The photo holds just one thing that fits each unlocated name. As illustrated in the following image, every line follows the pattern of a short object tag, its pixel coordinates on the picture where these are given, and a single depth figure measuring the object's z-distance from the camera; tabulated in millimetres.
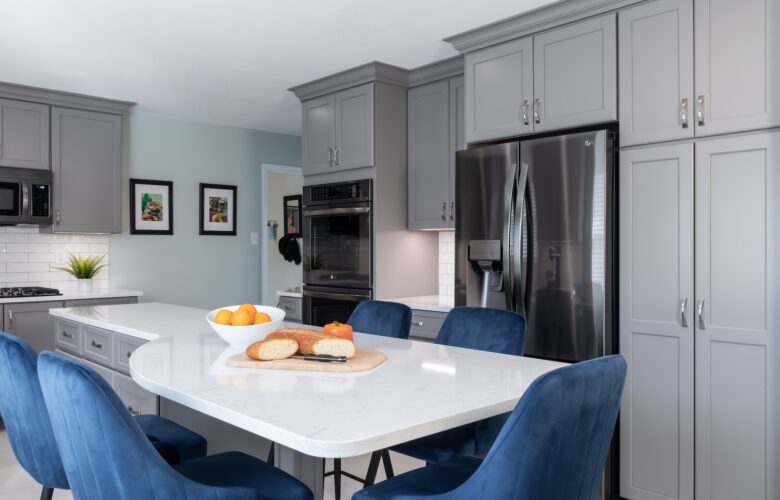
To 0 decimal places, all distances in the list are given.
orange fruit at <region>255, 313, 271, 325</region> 2041
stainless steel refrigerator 2779
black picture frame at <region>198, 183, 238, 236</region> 5684
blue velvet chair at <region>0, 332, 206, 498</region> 1650
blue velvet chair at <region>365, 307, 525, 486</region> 1922
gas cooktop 4359
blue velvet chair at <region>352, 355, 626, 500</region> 1092
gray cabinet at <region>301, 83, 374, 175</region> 4125
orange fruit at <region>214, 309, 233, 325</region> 2010
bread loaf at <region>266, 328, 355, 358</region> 1737
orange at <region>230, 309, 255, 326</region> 1997
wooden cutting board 1638
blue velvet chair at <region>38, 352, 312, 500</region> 1141
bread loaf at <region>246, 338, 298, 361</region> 1721
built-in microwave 4402
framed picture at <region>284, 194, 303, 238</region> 7023
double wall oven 4164
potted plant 4852
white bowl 1982
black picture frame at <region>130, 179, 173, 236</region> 5242
